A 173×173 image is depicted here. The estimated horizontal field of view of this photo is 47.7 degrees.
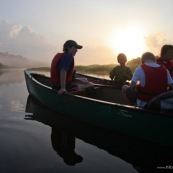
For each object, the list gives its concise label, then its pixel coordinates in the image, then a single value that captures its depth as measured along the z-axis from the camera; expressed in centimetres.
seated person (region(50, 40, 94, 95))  576
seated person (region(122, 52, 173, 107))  432
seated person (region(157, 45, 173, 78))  489
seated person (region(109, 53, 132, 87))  686
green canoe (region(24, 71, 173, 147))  397
